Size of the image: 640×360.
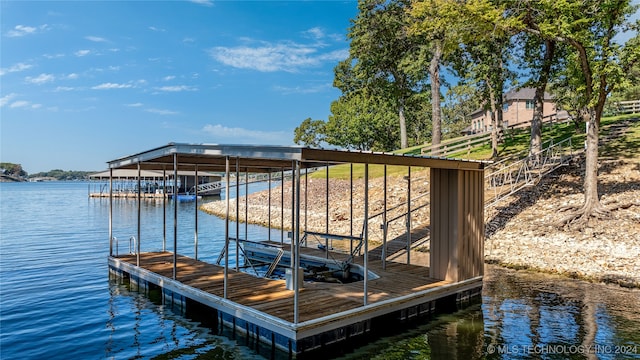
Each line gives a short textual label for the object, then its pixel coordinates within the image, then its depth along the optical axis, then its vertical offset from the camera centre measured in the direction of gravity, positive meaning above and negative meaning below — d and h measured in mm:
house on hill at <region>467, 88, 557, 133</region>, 55375 +8818
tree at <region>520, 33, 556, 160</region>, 20589 +5207
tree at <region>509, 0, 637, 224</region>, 14789 +4621
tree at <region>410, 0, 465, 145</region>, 17019 +6562
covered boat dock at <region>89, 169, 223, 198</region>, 57188 -1289
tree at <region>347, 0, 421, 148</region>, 30414 +9772
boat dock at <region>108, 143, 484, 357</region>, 7641 -2485
